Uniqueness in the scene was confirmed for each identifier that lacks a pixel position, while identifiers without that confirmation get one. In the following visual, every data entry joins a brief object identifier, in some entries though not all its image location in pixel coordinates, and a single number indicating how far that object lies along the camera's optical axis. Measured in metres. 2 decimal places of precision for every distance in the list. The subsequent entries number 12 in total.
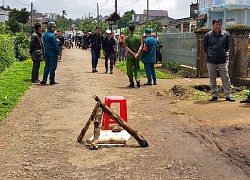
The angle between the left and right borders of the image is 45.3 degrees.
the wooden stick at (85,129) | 4.29
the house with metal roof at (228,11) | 26.72
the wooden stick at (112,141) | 4.17
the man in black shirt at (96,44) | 11.68
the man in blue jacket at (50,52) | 9.03
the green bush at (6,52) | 13.32
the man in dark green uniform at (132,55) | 8.57
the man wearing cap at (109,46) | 11.67
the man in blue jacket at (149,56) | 8.89
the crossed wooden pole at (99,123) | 4.12
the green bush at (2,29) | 18.64
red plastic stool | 5.12
